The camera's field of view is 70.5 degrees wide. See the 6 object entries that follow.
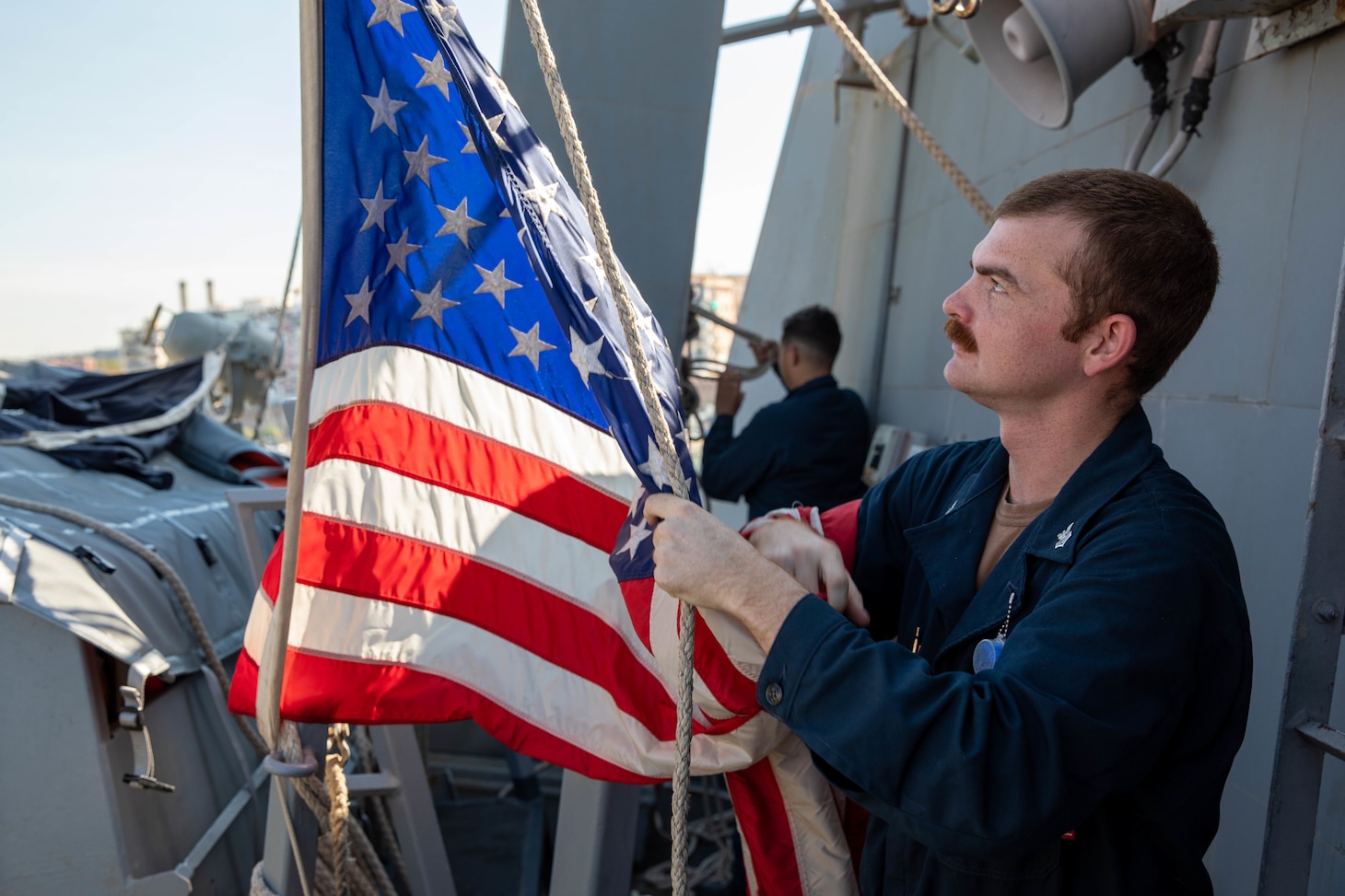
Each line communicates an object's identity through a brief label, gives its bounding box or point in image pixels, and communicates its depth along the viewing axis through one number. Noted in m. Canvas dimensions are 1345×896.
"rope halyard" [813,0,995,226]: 1.99
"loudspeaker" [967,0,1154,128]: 2.43
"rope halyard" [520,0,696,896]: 1.32
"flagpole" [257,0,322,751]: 1.50
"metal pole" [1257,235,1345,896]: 1.49
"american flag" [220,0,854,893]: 1.69
